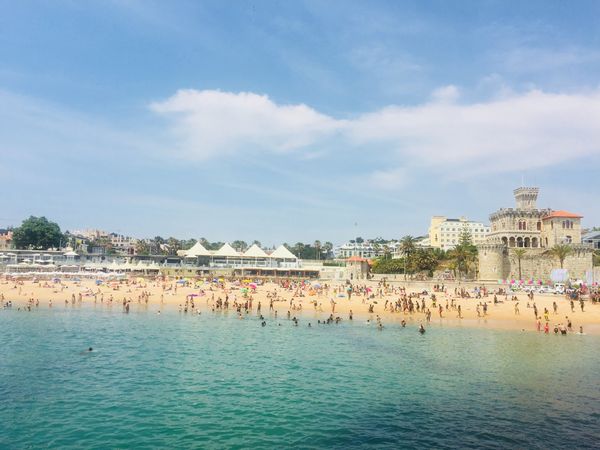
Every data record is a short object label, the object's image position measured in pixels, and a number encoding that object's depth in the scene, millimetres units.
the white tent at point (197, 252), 92875
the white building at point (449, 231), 146250
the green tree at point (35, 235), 122062
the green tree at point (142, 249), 149000
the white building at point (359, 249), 181912
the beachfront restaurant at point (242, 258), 87188
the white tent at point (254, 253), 87938
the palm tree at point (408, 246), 77600
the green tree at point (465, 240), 89000
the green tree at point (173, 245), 150800
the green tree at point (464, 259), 73144
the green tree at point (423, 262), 74625
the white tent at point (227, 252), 89375
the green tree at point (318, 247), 158950
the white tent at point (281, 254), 86856
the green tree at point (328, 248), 181625
